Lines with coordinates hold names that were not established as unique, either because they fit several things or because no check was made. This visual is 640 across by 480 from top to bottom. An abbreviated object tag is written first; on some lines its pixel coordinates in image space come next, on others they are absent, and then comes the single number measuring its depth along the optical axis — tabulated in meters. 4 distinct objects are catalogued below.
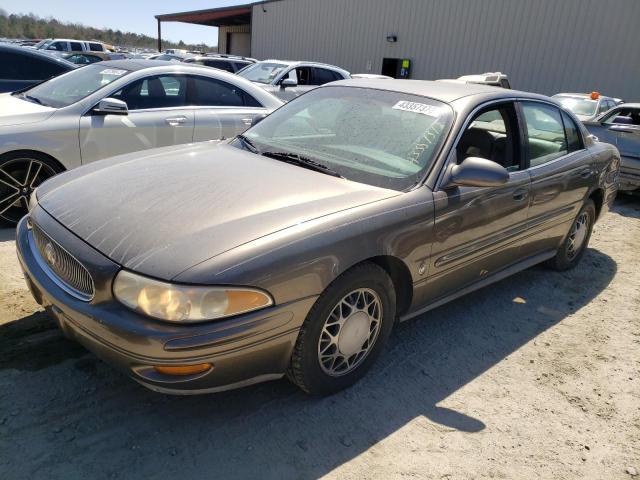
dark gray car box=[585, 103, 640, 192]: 7.48
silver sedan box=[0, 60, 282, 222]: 4.41
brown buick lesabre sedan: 2.01
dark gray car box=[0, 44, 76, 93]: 6.93
